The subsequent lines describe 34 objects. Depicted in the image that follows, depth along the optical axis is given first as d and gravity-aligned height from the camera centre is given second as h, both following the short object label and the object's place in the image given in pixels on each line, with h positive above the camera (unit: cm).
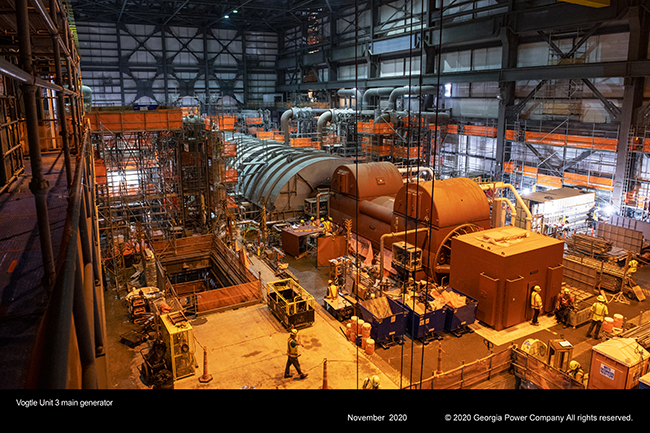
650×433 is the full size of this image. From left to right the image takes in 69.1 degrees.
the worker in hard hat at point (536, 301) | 1316 -484
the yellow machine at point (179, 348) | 1022 -477
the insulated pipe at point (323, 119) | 3447 +39
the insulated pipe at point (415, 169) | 2297 -217
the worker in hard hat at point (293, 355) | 992 -484
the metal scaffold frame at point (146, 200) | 1692 -319
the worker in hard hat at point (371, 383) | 894 -491
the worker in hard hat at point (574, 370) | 965 -497
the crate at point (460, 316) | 1280 -515
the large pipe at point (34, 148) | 233 -11
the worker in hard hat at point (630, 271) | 1504 -463
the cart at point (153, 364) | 1007 -507
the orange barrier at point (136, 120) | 1741 +20
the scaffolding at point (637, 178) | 1988 -226
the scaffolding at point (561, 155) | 2178 -154
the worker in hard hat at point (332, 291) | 1416 -491
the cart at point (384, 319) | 1209 -495
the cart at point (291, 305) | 1232 -479
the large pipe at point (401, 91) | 2925 +210
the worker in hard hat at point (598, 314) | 1244 -493
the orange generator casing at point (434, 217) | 1560 -323
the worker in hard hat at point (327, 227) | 1921 -414
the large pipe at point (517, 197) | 1764 -272
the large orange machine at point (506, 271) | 1289 -408
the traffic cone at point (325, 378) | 917 -491
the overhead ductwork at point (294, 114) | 3696 +87
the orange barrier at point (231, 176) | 2072 -220
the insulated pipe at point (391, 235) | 1495 -370
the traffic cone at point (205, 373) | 1009 -526
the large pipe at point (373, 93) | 3305 +226
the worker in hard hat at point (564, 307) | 1347 -514
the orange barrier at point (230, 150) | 2102 -110
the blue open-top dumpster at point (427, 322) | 1245 -516
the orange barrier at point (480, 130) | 2744 -32
